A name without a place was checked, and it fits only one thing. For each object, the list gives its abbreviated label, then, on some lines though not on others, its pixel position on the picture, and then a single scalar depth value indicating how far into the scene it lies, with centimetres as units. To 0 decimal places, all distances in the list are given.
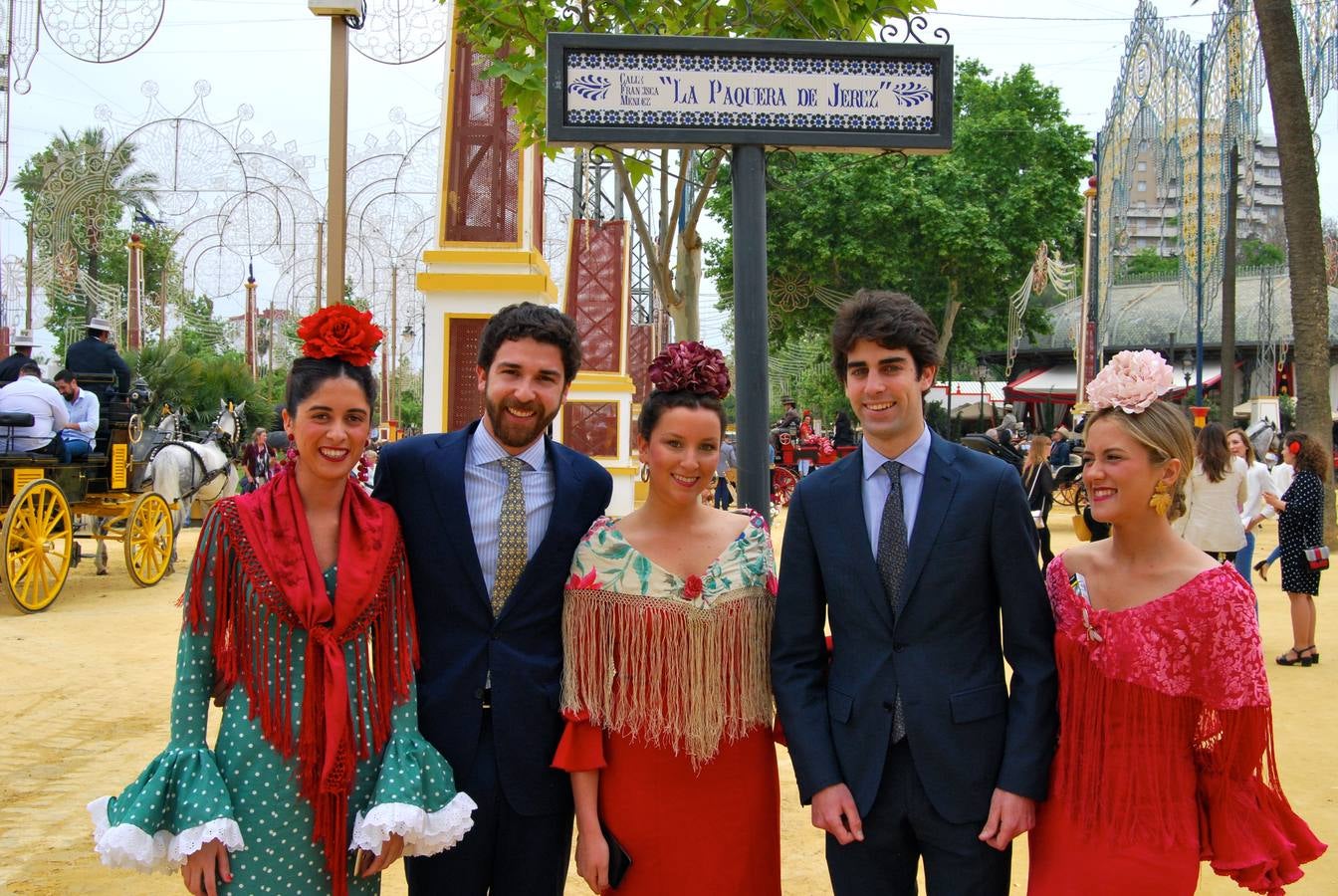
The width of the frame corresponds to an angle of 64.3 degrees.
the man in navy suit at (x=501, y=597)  249
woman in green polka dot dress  216
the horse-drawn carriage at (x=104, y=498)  884
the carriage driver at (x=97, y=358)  1048
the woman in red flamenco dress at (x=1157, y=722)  223
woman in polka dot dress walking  718
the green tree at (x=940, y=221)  2664
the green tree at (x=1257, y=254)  3981
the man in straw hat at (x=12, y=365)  997
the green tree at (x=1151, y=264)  4653
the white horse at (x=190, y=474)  1129
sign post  302
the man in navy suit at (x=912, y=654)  231
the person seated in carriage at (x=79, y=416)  973
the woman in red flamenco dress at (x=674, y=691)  246
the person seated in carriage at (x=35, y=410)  886
